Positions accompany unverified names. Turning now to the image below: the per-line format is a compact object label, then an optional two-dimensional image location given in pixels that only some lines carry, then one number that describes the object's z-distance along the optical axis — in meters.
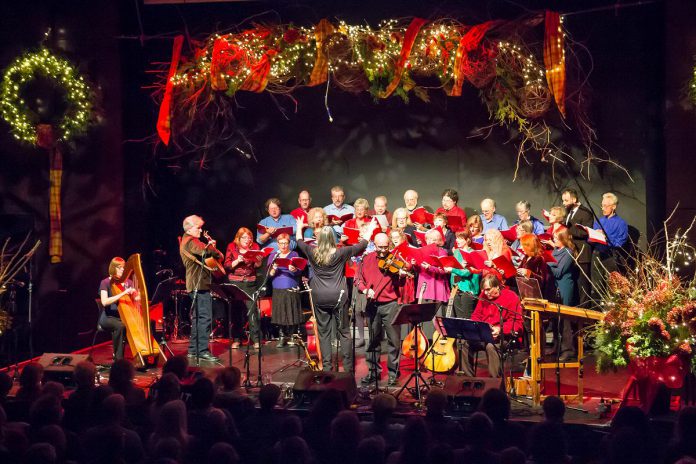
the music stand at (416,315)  8.06
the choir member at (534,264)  9.52
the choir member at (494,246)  9.69
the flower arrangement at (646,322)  7.45
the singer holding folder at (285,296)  10.91
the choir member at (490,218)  11.77
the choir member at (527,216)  11.45
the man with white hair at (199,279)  10.29
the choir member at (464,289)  9.87
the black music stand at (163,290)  9.99
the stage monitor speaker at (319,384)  7.88
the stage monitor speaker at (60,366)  8.97
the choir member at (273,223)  11.76
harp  10.05
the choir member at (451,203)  11.95
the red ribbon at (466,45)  11.06
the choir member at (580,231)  11.13
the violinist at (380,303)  9.01
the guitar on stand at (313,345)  9.46
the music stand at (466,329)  7.77
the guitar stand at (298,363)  9.91
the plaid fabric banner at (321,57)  11.28
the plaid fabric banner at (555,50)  11.00
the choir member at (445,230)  11.03
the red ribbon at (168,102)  11.75
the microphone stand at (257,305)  9.13
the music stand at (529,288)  8.52
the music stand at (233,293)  8.96
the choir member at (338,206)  12.21
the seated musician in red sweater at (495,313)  8.88
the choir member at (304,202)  12.12
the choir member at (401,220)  10.69
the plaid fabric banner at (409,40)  11.05
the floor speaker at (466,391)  7.72
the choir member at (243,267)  11.22
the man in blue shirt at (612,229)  11.21
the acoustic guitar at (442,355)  9.35
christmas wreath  10.46
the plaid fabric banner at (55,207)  10.98
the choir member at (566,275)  9.98
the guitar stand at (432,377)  8.90
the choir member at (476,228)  10.98
